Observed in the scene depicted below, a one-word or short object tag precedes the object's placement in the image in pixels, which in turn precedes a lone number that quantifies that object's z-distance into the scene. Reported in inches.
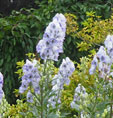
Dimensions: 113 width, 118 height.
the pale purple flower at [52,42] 149.3
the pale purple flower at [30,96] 180.0
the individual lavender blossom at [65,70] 175.0
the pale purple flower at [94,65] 149.8
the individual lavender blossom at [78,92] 181.8
